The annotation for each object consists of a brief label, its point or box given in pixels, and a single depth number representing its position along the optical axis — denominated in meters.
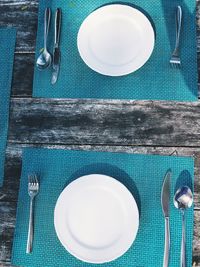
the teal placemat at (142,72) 0.96
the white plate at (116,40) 0.96
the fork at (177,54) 0.95
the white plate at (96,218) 0.89
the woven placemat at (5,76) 0.99
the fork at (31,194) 0.93
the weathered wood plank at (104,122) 0.94
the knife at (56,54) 0.99
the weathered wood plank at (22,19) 1.04
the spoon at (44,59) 0.99
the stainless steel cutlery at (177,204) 0.88
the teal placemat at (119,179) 0.90
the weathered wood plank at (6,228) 0.96
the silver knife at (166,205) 0.89
